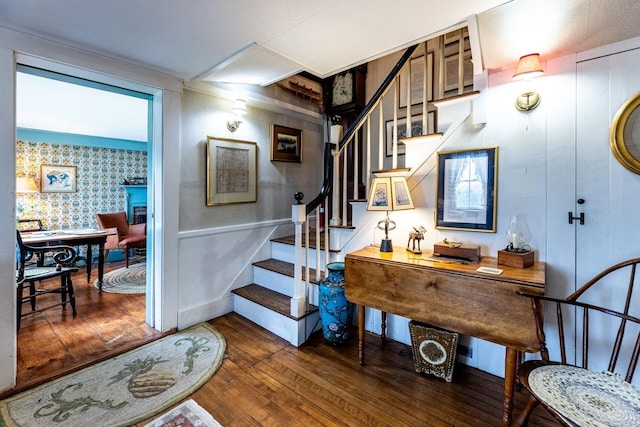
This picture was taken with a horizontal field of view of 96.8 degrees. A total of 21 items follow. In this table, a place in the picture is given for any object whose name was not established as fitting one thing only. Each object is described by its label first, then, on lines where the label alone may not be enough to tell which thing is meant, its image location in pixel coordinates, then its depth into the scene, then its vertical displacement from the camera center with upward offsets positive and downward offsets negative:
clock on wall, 3.40 +1.44
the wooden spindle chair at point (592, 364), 1.03 -0.71
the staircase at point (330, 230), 2.02 -0.19
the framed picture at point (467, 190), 1.89 +0.14
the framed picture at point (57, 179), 4.43 +0.45
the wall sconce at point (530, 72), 1.60 +0.78
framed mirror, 1.48 +0.40
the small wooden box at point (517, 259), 1.63 -0.29
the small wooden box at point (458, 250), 1.77 -0.26
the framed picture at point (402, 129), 2.98 +0.89
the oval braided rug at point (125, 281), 3.52 -1.00
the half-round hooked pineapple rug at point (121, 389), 1.55 -1.13
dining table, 3.25 -0.37
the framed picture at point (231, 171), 2.70 +0.37
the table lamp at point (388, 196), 1.98 +0.09
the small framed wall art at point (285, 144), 3.24 +0.76
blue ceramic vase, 2.21 -0.79
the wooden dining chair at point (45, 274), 2.37 -0.61
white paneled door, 1.51 +0.15
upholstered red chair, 4.49 -0.42
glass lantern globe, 1.73 -0.15
